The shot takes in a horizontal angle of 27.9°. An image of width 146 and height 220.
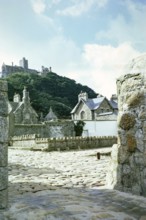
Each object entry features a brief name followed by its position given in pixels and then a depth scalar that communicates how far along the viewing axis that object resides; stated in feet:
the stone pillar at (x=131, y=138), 14.10
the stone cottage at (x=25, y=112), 167.77
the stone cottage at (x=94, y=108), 163.83
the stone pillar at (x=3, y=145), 11.09
